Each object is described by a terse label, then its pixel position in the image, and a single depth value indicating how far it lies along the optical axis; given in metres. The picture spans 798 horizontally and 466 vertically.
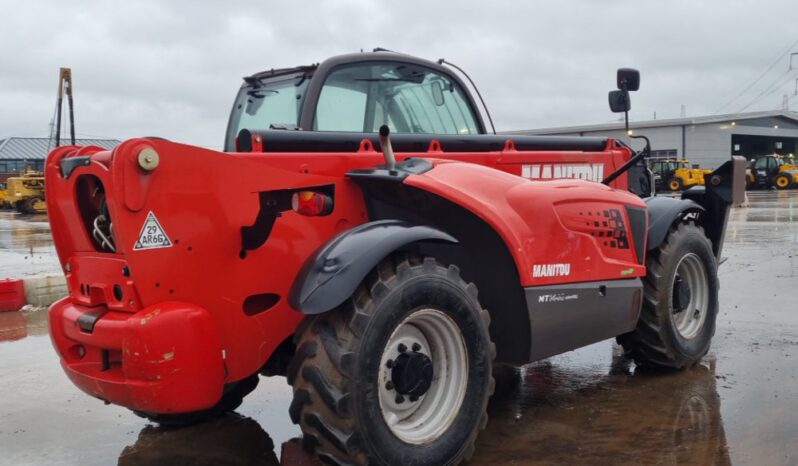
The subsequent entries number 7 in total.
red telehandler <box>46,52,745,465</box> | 3.06
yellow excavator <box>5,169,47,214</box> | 33.66
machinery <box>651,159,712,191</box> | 38.94
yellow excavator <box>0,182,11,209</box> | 39.78
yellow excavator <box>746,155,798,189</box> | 42.31
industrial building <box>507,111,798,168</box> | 51.88
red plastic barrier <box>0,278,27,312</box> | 8.14
